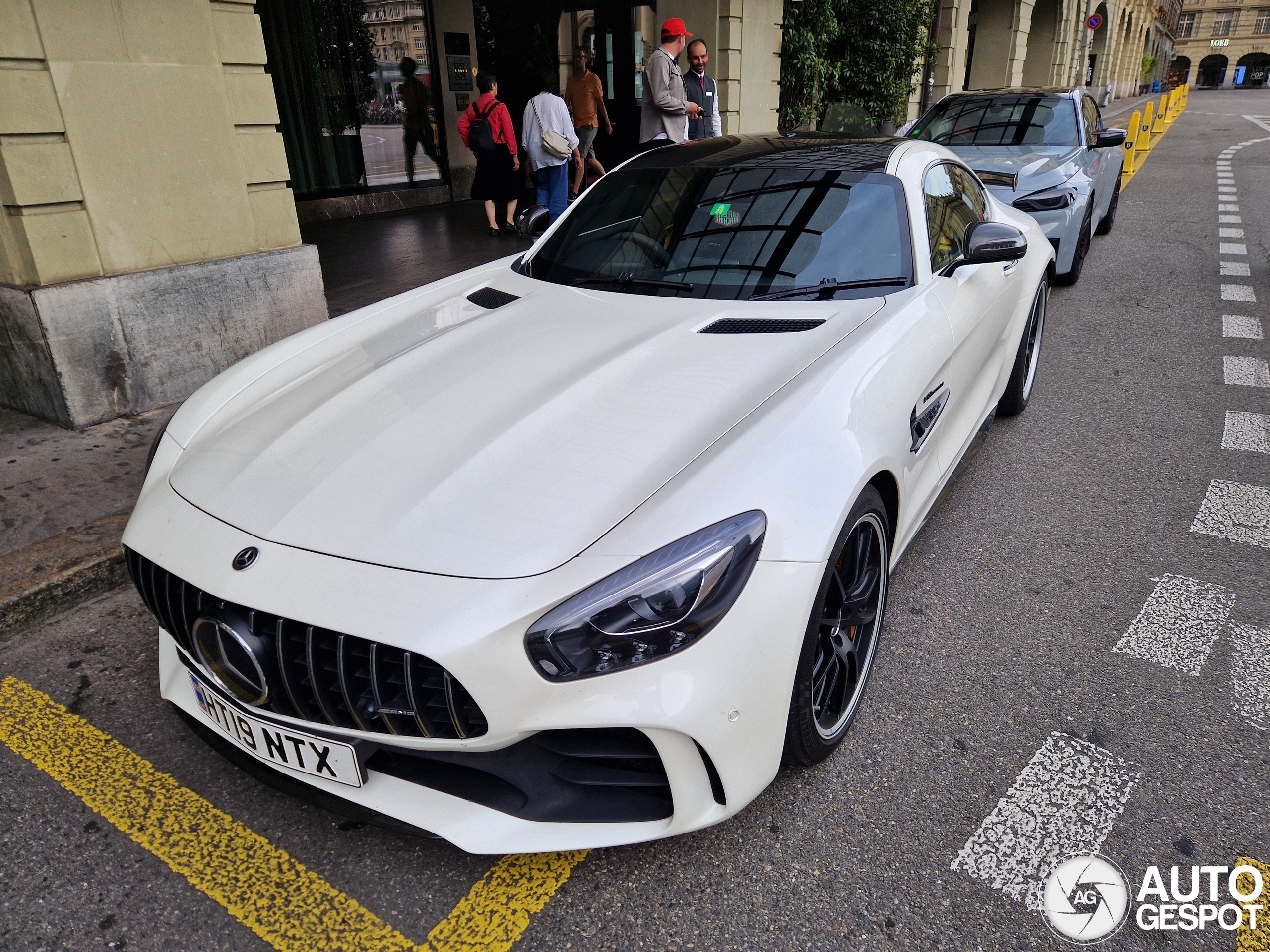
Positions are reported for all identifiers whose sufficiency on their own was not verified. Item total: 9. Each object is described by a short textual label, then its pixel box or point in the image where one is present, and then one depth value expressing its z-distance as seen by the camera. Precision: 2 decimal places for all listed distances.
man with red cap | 7.50
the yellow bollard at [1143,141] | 17.35
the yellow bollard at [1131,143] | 14.90
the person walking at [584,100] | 9.70
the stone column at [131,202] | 4.09
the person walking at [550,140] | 7.99
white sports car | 1.62
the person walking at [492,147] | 8.62
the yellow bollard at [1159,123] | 23.66
